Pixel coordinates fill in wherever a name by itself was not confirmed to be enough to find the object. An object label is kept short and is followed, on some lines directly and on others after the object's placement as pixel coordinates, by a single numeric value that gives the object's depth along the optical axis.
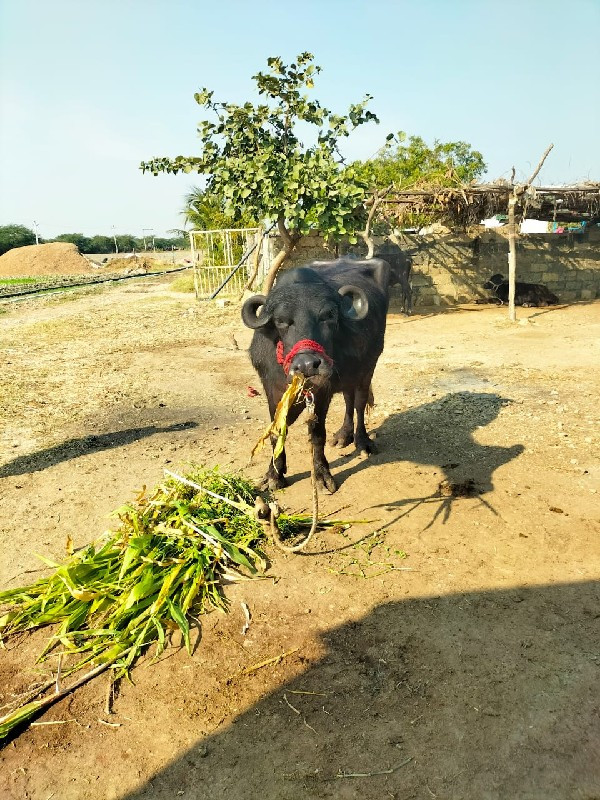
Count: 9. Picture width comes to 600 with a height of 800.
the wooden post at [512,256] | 13.38
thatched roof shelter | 14.16
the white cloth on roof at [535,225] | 16.11
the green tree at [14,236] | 66.38
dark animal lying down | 15.95
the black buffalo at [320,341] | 3.95
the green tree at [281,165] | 10.84
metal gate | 17.05
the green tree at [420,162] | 32.42
